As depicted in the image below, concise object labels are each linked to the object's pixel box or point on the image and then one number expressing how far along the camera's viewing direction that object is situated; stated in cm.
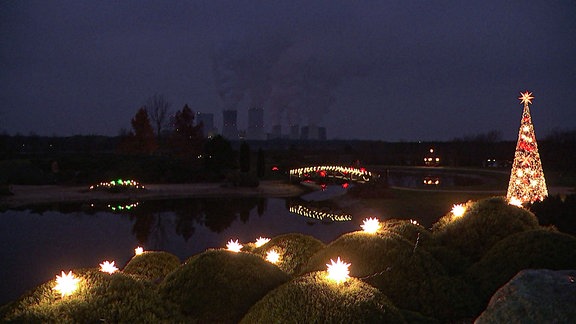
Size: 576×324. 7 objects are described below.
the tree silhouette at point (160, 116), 5873
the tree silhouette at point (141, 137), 4522
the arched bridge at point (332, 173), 3301
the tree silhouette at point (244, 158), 3906
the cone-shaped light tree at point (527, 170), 1316
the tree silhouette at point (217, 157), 3784
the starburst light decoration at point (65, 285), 336
